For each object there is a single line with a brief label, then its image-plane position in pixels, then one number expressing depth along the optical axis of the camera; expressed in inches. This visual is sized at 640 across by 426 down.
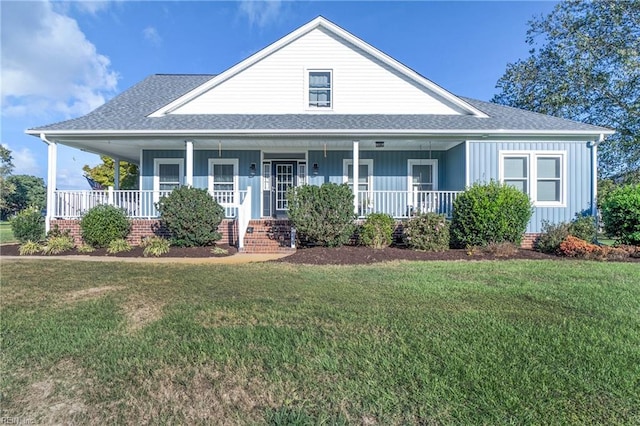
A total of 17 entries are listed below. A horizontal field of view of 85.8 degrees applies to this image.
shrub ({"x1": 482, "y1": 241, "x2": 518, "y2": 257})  342.3
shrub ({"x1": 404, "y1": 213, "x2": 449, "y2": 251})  367.2
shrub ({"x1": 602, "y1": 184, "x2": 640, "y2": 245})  359.6
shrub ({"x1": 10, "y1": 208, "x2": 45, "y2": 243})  385.7
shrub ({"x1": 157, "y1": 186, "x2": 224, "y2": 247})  371.9
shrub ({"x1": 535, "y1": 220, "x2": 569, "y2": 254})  371.2
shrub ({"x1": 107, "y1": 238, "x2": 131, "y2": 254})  363.6
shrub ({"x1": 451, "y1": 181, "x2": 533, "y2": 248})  364.2
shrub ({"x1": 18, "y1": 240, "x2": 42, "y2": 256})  356.5
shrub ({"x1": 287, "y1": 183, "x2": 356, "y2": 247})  366.3
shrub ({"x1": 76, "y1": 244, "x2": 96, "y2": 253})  369.1
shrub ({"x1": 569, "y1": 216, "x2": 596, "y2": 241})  390.1
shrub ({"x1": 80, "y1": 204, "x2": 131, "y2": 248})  382.0
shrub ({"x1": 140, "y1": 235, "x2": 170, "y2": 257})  351.6
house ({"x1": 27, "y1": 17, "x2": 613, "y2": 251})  421.7
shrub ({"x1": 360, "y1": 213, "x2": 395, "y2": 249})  379.2
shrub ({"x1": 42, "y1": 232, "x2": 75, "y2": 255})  365.9
